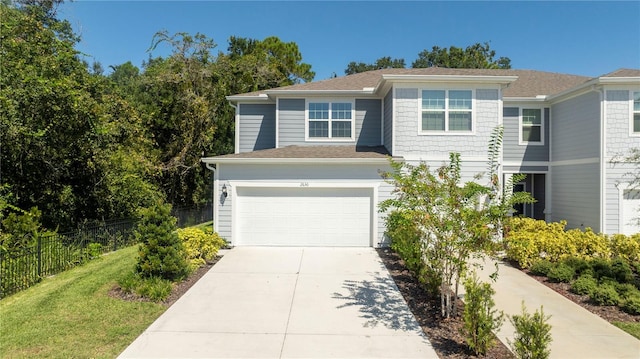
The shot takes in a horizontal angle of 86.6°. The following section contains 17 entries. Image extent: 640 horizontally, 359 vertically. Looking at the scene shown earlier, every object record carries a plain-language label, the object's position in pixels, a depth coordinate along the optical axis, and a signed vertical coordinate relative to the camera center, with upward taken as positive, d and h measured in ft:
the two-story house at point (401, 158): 36.22 +1.57
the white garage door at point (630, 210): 36.73 -2.74
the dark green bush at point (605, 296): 20.77 -6.93
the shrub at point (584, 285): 22.50 -6.82
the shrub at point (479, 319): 14.12 -5.76
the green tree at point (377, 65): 142.31 +49.33
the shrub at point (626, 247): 29.22 -5.45
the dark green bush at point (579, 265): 26.11 -6.33
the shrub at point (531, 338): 12.41 -5.73
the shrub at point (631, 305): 19.49 -6.99
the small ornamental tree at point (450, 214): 16.64 -1.58
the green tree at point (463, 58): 113.91 +44.80
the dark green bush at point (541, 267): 26.66 -6.67
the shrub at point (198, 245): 28.32 -5.84
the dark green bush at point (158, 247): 23.17 -4.81
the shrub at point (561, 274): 25.16 -6.75
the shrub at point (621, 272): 24.18 -6.35
